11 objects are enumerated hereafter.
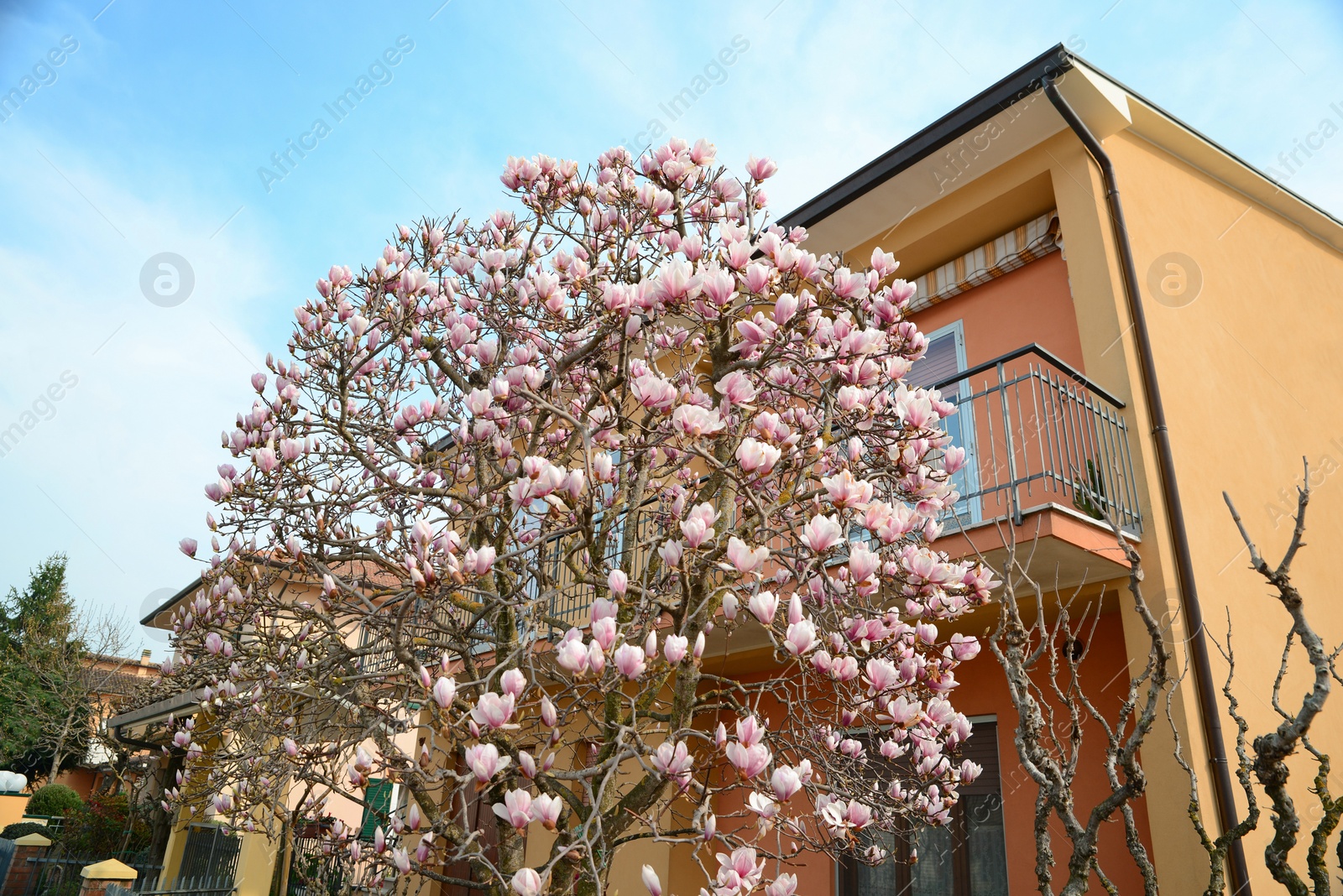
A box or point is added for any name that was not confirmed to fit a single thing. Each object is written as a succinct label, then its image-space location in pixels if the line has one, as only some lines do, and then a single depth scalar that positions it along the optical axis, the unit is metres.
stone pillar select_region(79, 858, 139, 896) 7.67
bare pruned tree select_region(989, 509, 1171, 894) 3.13
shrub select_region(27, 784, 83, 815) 20.36
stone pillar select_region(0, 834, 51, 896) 12.24
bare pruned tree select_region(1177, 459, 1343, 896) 3.02
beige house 5.21
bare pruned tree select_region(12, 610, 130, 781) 22.67
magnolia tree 2.95
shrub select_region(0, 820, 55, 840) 16.15
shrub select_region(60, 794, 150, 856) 16.34
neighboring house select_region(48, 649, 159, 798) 22.17
